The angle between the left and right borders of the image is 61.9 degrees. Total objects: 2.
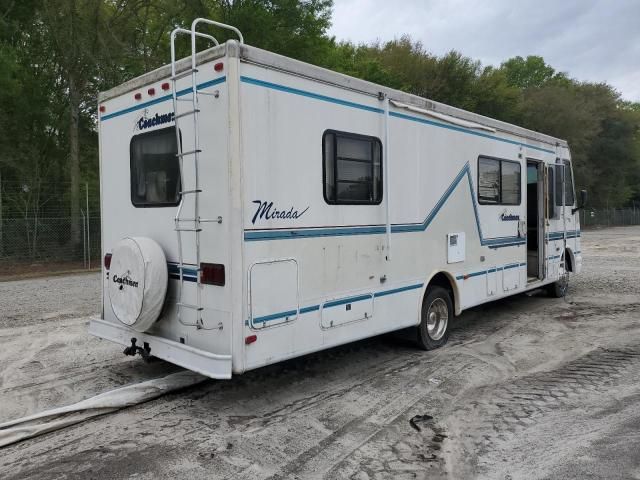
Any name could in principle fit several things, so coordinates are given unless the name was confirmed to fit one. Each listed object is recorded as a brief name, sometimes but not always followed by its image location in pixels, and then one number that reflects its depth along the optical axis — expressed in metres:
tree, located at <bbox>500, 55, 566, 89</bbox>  58.50
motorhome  4.12
